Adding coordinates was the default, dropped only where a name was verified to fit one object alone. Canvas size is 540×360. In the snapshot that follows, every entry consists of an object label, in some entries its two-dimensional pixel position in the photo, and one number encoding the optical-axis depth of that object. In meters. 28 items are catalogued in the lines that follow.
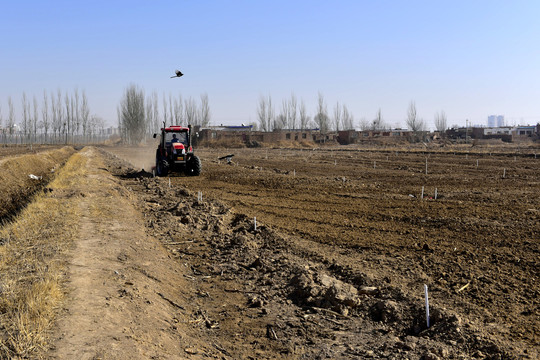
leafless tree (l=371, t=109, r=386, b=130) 135.27
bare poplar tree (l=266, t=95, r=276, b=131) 119.69
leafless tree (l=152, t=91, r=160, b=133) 106.50
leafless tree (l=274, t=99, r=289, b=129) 121.94
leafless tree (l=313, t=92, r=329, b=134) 116.62
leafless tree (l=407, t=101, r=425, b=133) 110.89
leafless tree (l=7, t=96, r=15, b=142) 104.54
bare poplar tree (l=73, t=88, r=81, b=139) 108.18
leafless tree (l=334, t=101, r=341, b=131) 127.81
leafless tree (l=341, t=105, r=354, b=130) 134.38
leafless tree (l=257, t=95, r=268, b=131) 119.94
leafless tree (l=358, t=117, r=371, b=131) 160.94
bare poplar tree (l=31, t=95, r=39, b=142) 105.54
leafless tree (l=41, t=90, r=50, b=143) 107.50
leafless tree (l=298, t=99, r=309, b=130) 117.76
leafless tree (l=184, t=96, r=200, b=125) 108.76
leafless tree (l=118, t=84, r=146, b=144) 102.19
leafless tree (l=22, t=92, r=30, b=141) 104.16
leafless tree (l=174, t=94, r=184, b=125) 106.19
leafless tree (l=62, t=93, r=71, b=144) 107.09
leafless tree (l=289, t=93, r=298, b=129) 120.63
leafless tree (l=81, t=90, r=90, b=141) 108.62
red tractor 25.09
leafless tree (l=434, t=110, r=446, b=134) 128.25
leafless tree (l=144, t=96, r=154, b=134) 105.88
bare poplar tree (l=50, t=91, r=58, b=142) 106.19
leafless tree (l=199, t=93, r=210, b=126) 111.88
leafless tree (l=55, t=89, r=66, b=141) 106.75
